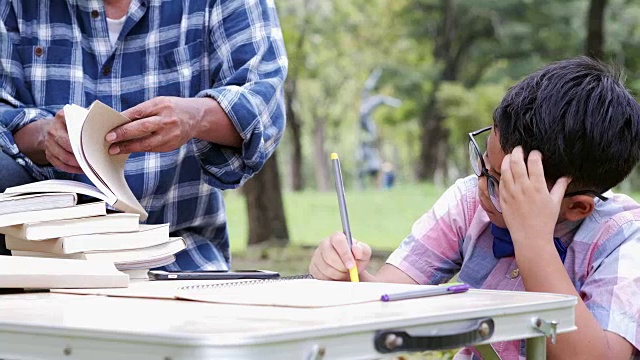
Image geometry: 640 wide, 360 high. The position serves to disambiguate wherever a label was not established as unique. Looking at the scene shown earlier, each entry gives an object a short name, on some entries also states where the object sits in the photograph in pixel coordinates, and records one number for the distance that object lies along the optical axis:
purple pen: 1.74
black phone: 2.06
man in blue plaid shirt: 2.41
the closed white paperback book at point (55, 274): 1.94
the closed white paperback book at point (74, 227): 2.05
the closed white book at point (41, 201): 2.07
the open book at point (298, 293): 1.72
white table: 1.52
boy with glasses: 1.94
